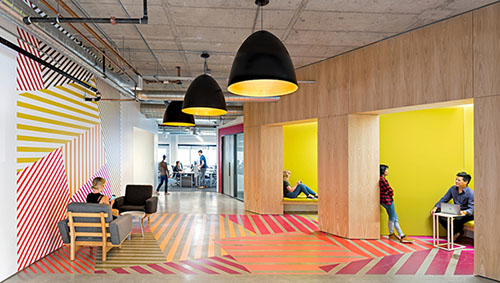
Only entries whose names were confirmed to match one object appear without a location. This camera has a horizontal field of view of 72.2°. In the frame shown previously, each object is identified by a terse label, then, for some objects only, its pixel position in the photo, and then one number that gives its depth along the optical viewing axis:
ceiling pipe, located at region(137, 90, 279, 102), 8.02
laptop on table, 6.02
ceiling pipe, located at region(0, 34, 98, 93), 3.98
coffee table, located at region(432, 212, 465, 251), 5.99
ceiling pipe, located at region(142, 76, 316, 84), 7.19
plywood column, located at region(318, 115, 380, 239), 6.83
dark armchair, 7.64
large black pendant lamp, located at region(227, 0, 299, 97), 2.88
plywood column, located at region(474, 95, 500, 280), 4.61
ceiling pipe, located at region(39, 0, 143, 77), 3.68
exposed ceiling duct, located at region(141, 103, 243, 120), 11.76
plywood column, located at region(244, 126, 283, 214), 9.62
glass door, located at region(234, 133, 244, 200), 12.78
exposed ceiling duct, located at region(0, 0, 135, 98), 3.65
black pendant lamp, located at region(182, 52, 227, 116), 4.56
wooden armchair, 5.19
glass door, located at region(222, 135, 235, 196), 13.70
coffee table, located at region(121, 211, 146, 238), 6.95
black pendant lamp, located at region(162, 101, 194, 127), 6.93
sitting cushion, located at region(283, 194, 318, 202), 9.65
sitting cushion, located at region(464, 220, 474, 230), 6.48
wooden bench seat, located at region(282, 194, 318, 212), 9.61
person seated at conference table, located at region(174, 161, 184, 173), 18.44
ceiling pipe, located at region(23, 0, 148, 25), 3.66
